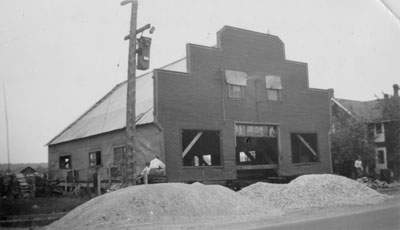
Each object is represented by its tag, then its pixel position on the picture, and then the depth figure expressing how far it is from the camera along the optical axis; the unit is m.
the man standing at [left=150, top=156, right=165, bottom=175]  20.45
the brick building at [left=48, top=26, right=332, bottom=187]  22.62
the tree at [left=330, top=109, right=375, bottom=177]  37.00
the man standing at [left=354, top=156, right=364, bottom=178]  28.61
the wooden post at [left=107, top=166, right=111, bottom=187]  24.38
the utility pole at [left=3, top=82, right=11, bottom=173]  11.20
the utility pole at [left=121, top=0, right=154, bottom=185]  17.23
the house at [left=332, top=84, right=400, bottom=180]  42.56
